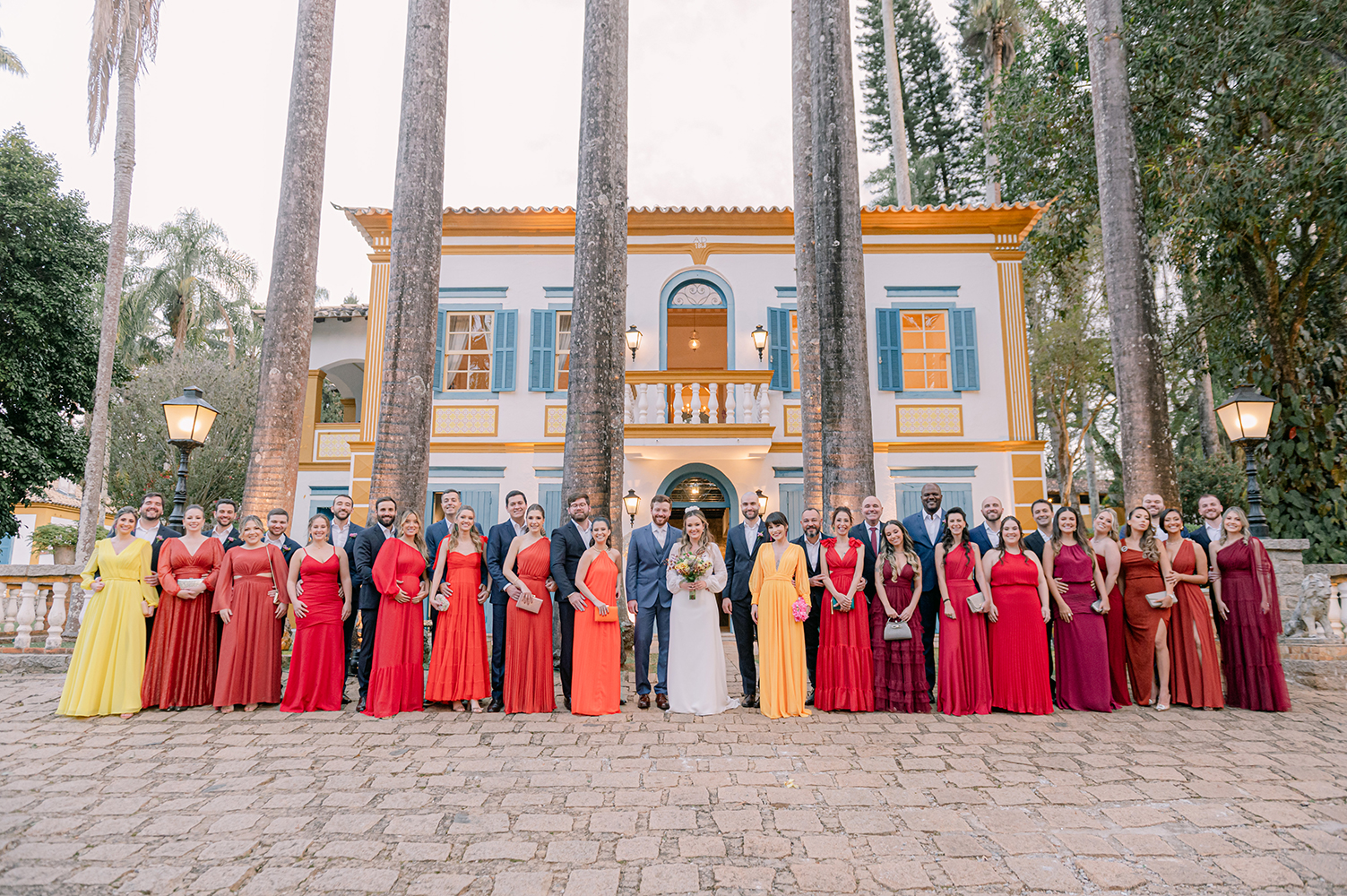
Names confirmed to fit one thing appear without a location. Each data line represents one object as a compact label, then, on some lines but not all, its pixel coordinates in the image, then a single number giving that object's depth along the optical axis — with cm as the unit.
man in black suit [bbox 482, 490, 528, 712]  618
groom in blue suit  635
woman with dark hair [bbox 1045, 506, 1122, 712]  612
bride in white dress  613
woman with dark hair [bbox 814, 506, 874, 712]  608
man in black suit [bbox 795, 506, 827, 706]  637
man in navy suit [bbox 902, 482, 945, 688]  640
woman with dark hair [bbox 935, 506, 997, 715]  599
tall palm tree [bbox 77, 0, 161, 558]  1403
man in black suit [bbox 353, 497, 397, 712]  649
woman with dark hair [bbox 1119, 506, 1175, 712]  625
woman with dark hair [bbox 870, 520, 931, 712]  611
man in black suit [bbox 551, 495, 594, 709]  614
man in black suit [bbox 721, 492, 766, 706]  642
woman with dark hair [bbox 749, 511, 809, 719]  601
